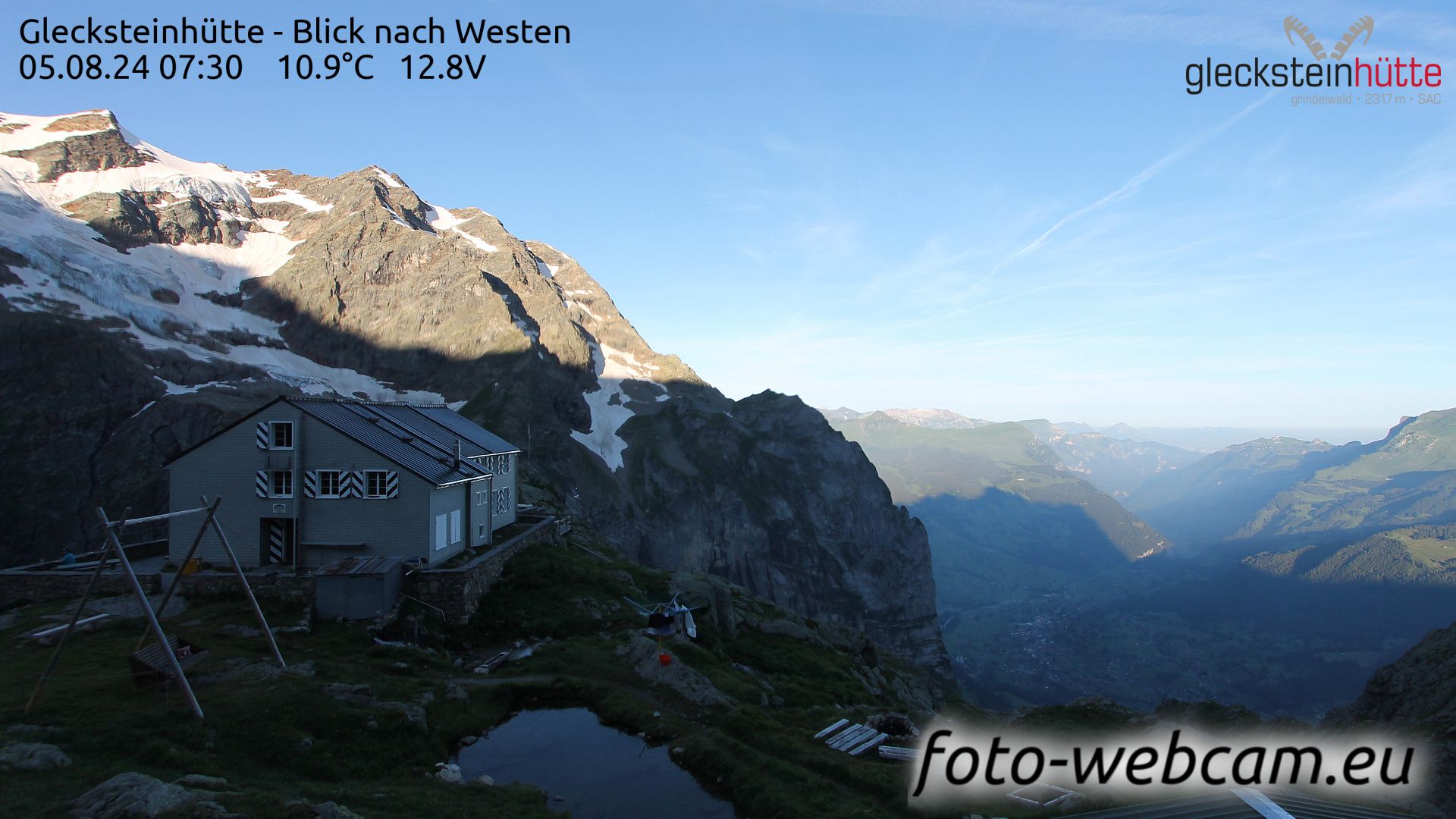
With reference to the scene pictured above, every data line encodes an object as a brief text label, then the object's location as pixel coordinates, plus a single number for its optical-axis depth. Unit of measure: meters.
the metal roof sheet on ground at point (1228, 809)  15.45
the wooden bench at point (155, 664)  21.49
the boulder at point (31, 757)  17.45
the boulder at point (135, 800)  14.34
